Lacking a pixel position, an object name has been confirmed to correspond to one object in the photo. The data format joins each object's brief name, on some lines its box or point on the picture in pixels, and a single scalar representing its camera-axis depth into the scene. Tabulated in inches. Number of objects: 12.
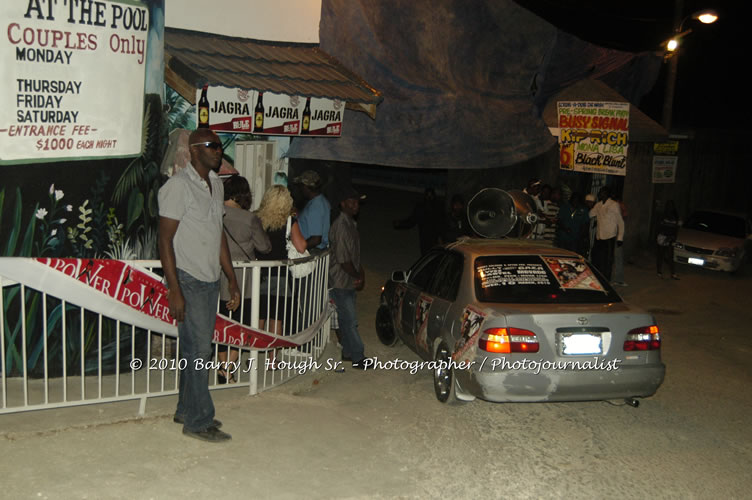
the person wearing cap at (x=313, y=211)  330.0
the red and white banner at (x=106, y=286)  215.3
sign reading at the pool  247.9
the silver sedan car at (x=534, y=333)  256.7
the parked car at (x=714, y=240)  673.6
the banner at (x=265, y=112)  339.6
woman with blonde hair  295.9
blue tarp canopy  455.8
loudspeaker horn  455.2
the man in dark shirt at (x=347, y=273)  322.0
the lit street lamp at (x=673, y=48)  673.0
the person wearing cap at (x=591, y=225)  549.6
